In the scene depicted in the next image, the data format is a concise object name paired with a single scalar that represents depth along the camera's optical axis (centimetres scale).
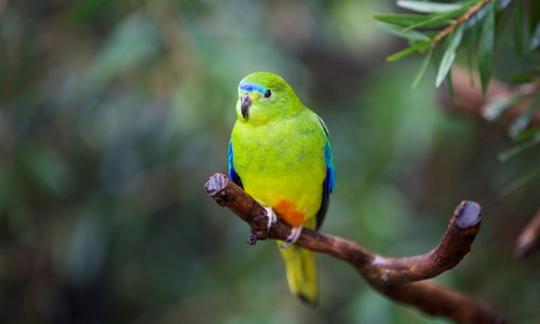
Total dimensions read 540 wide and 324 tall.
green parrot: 316
